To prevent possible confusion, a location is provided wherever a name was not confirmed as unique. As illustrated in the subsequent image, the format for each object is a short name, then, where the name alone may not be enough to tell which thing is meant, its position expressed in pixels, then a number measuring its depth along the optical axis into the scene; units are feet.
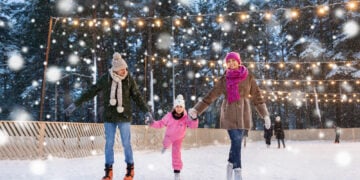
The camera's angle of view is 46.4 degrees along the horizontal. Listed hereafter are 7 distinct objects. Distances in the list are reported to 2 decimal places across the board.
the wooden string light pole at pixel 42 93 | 57.40
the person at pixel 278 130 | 68.23
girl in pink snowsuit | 21.58
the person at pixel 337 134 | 95.35
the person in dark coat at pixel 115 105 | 19.06
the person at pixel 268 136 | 68.95
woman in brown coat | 17.48
